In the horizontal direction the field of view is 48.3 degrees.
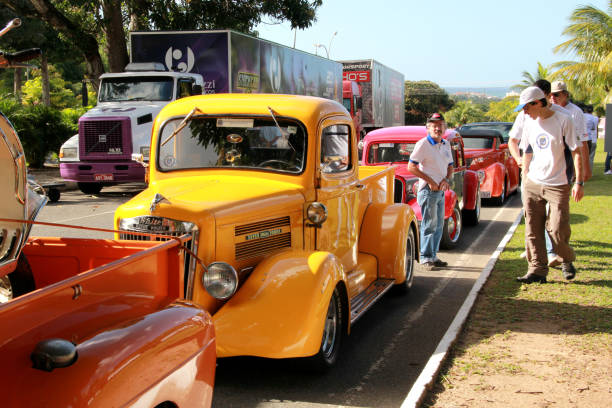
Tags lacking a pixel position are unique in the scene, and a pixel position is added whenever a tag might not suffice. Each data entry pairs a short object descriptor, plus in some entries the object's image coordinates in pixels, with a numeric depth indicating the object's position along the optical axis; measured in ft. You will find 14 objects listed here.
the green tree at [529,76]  180.77
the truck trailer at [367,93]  105.19
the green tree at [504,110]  202.99
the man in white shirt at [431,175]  26.68
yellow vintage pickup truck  14.29
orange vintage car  7.66
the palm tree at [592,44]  95.50
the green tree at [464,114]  259.19
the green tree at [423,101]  339.85
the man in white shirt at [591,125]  51.60
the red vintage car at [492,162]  44.78
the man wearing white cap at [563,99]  29.67
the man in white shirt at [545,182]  22.75
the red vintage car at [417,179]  30.89
